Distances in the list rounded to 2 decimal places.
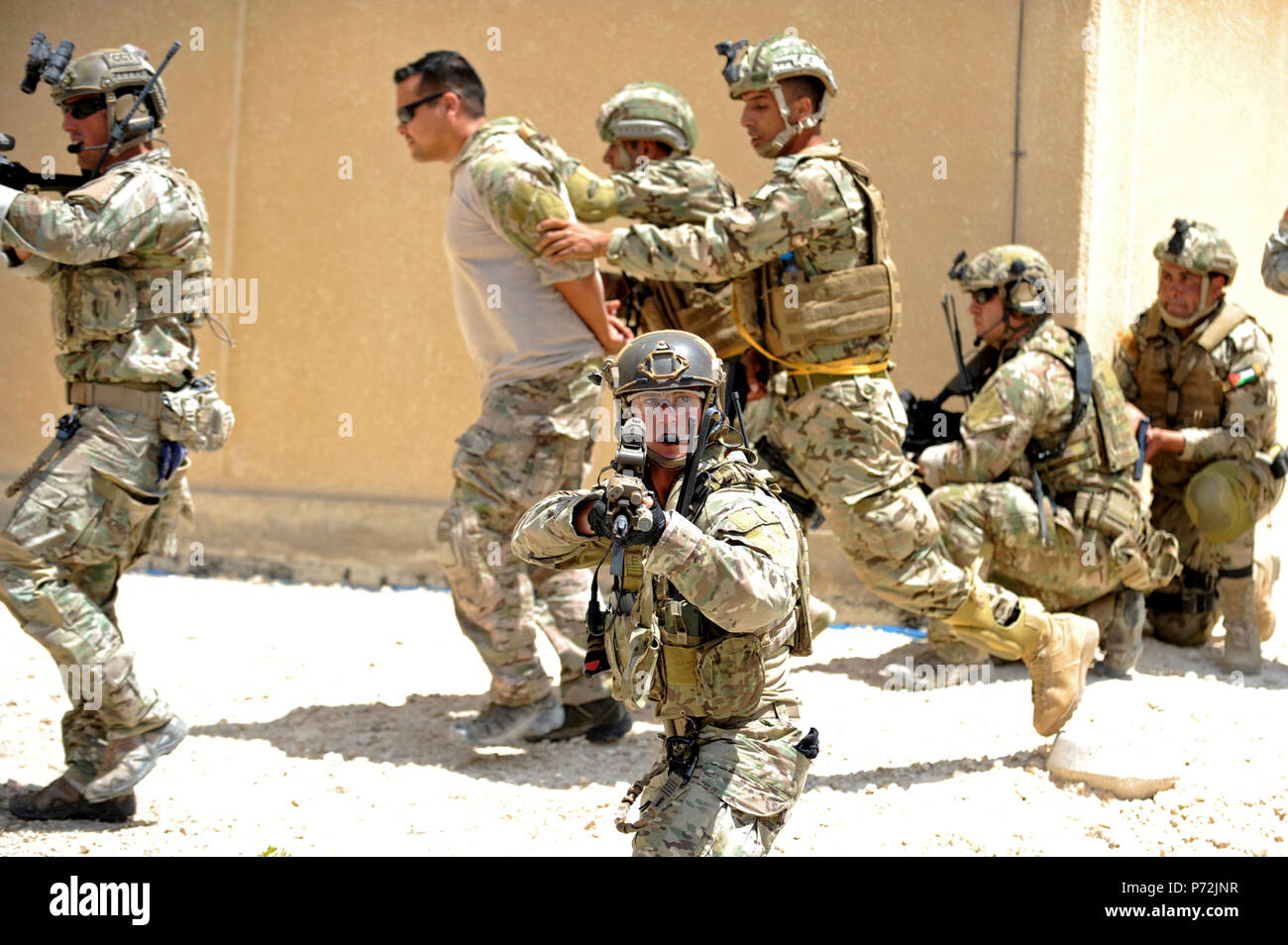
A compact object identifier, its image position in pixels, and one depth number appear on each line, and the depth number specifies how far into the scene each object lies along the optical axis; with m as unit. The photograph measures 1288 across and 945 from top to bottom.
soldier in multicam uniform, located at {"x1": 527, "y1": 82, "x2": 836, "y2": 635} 5.38
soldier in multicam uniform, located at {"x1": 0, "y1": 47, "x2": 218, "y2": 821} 4.10
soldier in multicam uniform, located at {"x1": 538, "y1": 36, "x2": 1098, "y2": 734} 4.75
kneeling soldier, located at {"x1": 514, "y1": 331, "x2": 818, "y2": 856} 3.00
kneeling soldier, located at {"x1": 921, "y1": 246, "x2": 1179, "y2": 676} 5.80
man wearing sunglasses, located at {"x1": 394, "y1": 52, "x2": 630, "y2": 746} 4.88
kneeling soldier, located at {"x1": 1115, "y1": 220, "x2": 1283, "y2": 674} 6.20
